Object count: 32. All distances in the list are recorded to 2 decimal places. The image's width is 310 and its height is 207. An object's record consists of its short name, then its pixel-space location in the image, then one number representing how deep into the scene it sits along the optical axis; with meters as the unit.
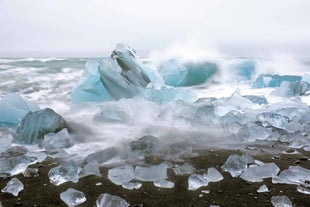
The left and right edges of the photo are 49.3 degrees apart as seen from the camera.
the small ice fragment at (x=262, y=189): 2.19
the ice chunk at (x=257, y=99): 6.06
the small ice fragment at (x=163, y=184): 2.30
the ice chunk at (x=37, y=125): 3.55
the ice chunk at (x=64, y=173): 2.42
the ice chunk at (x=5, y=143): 3.26
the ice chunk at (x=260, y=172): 2.41
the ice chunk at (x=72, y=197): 2.06
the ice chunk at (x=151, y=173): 2.44
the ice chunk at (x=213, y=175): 2.42
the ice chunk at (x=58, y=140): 3.35
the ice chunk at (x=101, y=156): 2.83
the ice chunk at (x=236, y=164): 2.54
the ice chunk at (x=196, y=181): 2.30
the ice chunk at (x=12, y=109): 4.31
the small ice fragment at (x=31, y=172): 2.54
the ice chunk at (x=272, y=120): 4.14
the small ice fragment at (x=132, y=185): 2.29
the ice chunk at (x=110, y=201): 2.02
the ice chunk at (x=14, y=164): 2.61
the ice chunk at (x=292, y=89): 7.07
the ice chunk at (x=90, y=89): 6.02
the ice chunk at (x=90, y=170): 2.53
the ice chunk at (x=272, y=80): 8.55
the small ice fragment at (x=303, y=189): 2.15
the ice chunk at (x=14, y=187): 2.22
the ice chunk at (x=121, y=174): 2.40
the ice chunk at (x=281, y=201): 1.99
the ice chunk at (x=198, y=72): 9.47
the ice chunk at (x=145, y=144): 3.09
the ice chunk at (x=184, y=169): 2.56
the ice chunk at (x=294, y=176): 2.35
